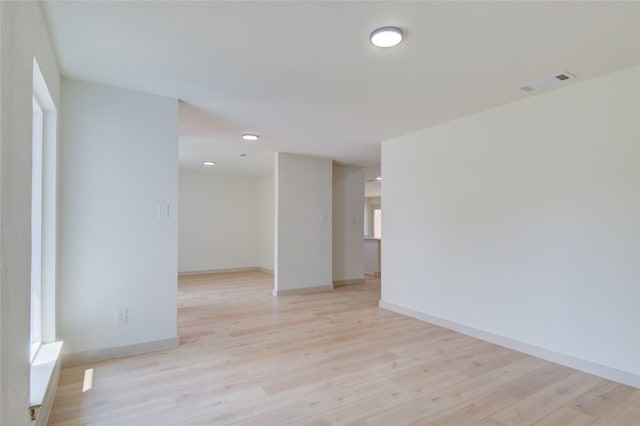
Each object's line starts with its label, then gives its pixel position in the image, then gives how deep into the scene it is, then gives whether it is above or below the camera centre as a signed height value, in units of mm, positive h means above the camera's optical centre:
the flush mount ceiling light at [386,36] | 1964 +1117
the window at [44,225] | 2354 -47
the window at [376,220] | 13195 -92
